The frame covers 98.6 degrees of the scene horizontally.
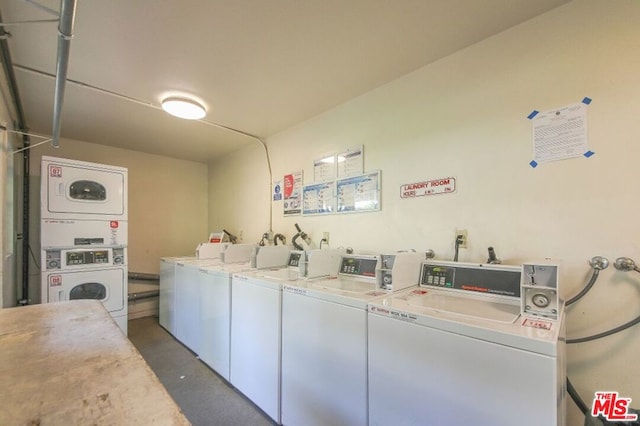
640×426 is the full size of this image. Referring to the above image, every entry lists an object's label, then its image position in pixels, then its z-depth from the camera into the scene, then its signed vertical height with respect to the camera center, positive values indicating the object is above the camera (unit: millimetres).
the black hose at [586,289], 1350 -383
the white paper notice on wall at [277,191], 3301 +271
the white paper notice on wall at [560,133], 1423 +426
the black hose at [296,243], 2908 -322
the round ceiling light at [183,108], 2496 +980
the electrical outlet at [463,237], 1793 -159
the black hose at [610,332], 1262 -567
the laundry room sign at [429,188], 1881 +181
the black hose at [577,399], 1339 -914
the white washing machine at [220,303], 2324 -809
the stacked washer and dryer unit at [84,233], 2721 -206
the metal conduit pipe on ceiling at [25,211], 3022 +29
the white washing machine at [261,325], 1844 -815
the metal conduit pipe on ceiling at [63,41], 1099 +812
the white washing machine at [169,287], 3336 -941
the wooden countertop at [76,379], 619 -467
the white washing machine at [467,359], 928 -564
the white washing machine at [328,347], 1402 -750
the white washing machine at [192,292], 2793 -852
